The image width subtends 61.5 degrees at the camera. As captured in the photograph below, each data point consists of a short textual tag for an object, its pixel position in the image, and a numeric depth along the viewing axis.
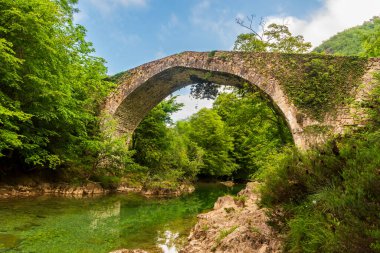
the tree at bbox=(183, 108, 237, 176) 28.59
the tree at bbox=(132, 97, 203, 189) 19.52
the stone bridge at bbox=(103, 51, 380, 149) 11.73
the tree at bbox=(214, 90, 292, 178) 13.73
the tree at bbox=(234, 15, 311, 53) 21.25
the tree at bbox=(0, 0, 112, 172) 9.50
